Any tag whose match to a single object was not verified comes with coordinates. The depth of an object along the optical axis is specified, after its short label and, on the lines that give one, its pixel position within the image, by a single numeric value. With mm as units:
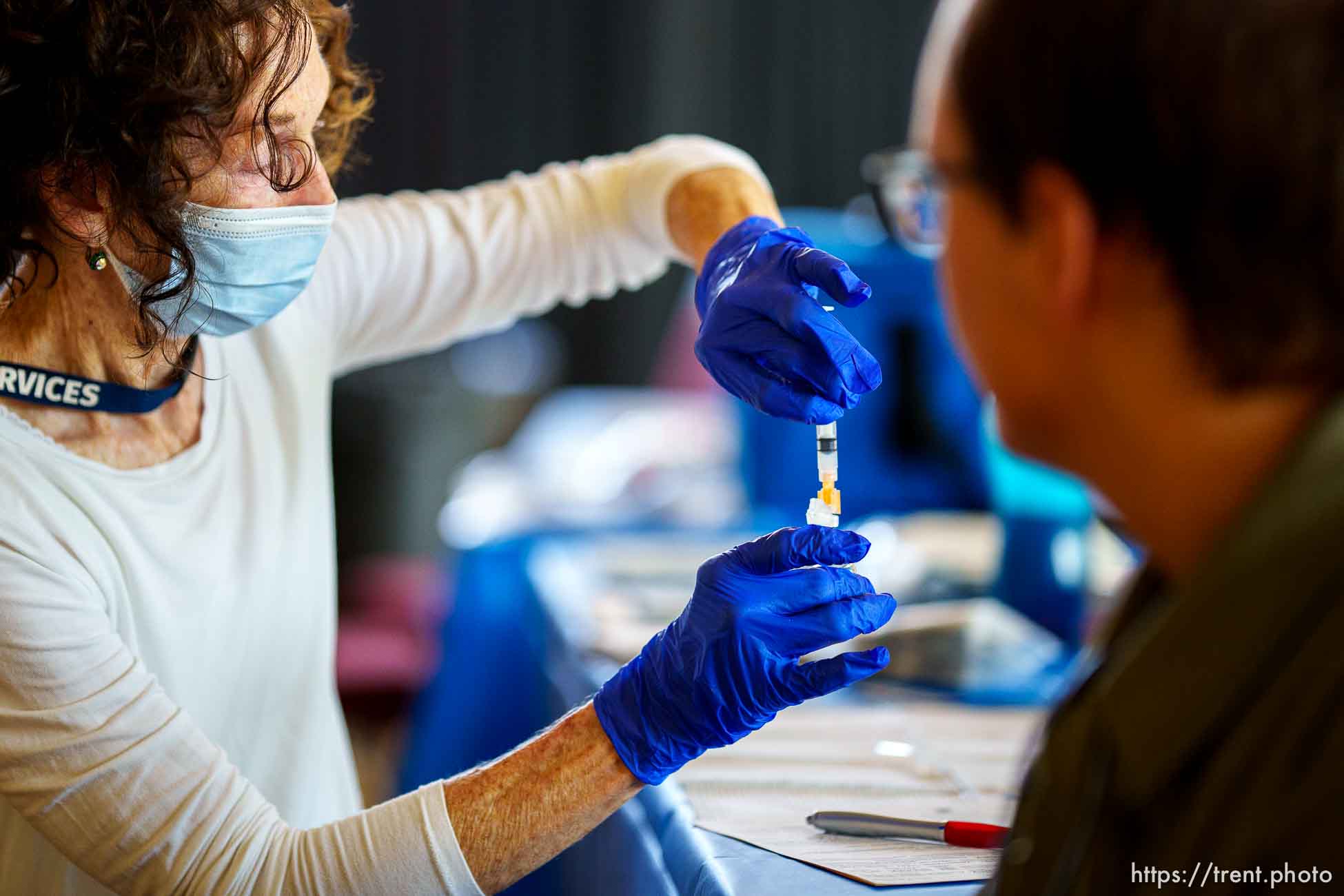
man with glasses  1735
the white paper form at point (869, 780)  1997
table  1987
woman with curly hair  1983
